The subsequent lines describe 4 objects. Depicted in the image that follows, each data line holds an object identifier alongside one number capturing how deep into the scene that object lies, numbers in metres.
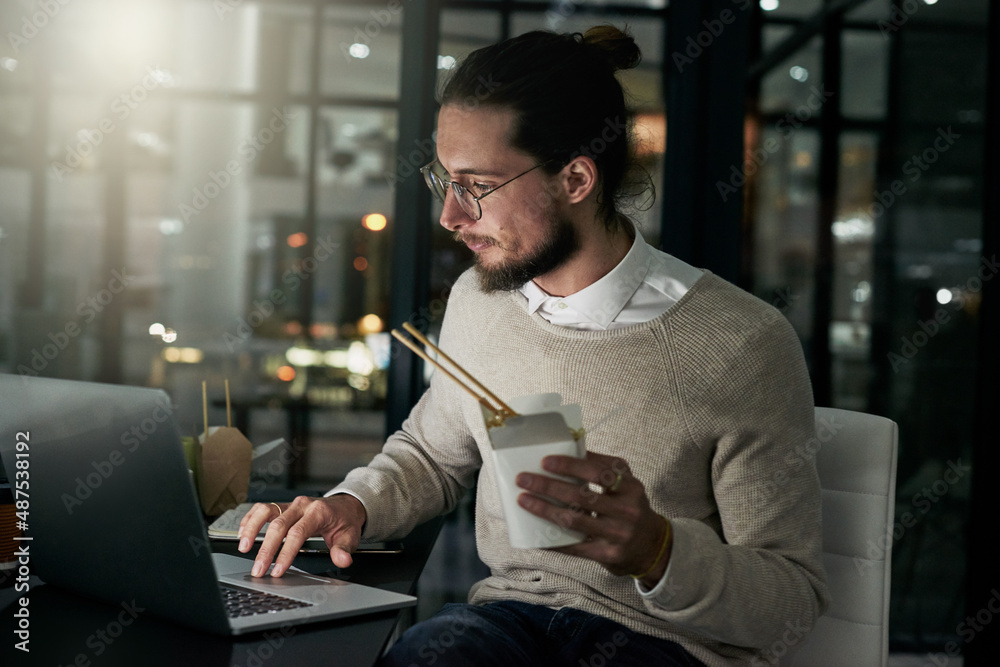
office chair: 1.36
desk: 0.84
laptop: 0.83
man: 1.07
